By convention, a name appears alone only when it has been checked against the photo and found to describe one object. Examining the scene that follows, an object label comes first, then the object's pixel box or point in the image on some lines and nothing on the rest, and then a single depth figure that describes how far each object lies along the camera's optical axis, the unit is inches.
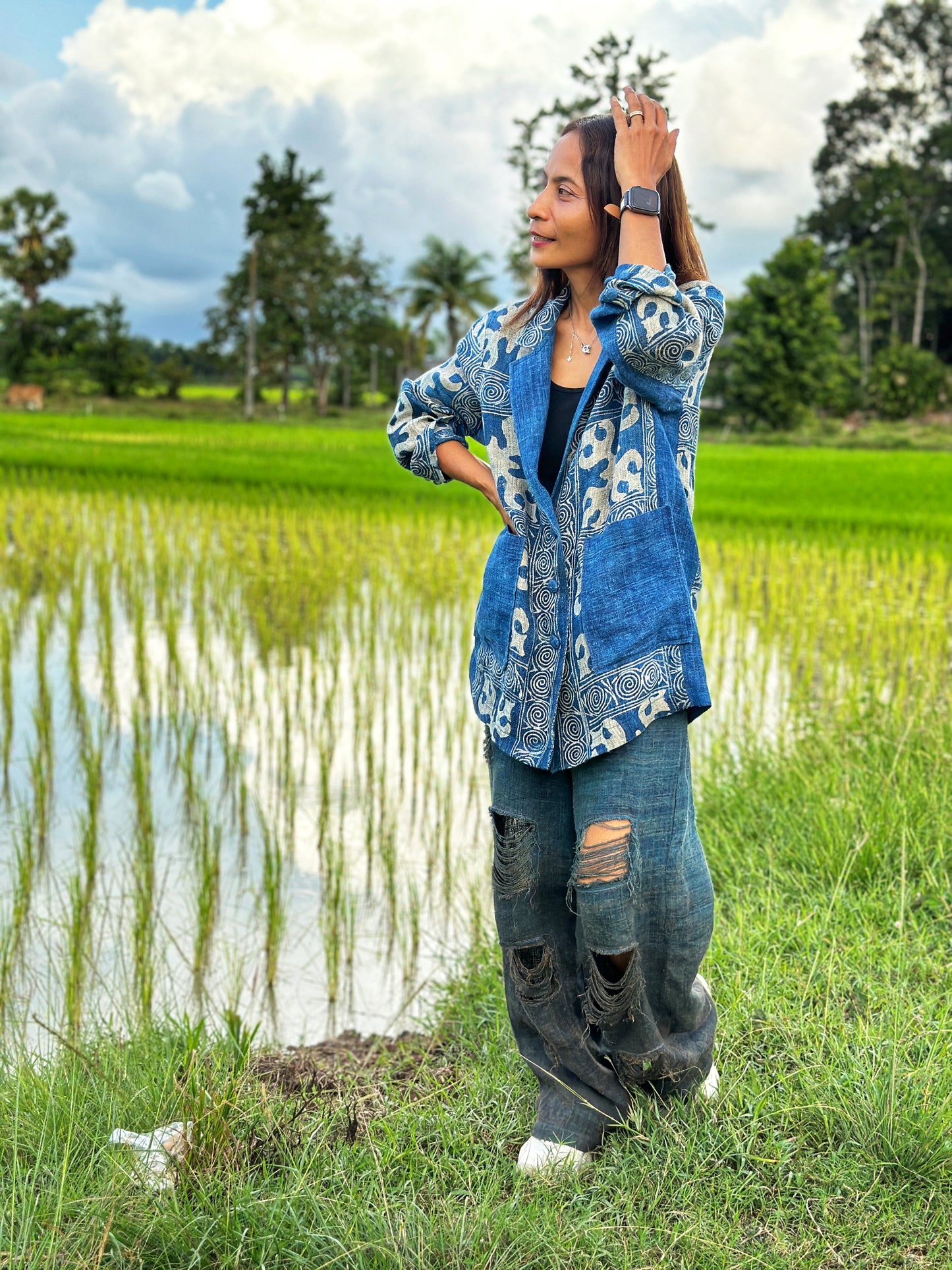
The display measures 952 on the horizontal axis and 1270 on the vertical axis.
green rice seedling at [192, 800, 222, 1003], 107.1
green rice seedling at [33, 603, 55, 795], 156.2
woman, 64.2
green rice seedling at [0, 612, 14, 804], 155.9
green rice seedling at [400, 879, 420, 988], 109.2
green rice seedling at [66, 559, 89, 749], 173.0
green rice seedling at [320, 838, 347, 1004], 106.3
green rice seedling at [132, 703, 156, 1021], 99.3
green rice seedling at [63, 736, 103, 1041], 94.4
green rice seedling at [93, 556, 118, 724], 181.2
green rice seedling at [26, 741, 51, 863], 132.5
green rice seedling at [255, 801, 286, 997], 107.7
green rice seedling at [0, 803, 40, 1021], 99.1
